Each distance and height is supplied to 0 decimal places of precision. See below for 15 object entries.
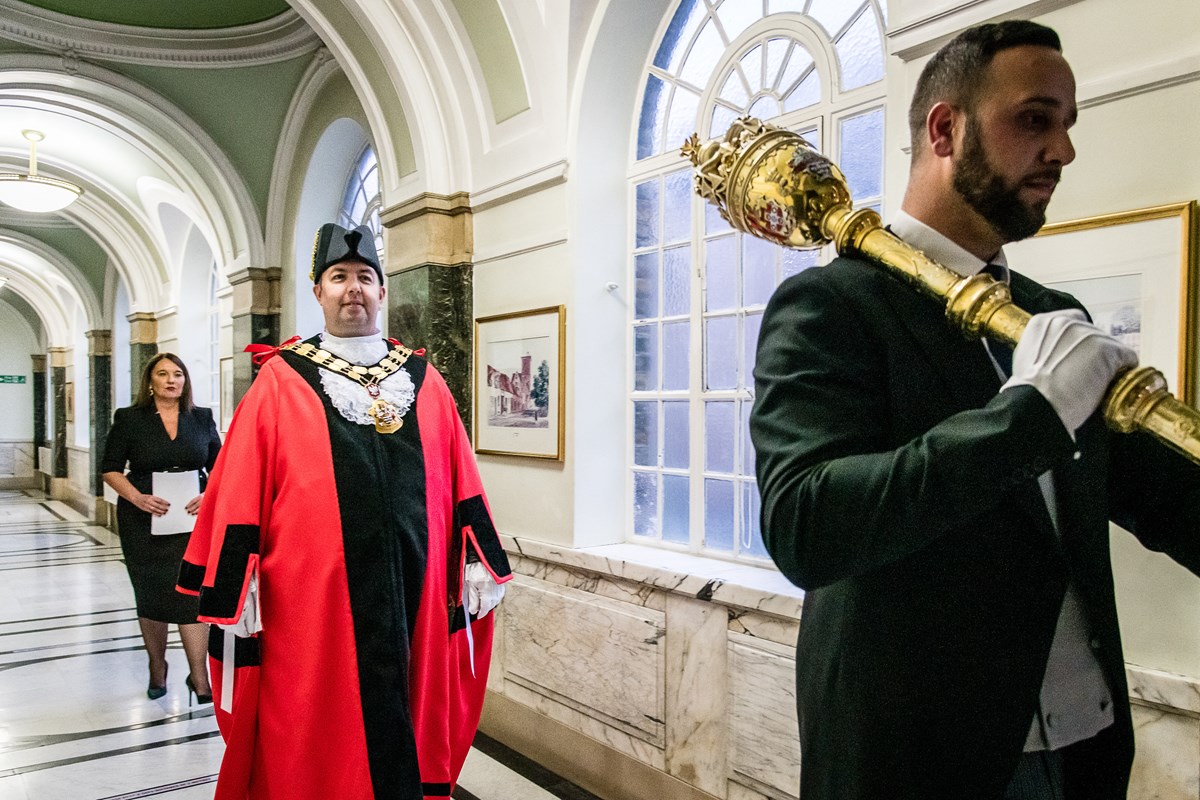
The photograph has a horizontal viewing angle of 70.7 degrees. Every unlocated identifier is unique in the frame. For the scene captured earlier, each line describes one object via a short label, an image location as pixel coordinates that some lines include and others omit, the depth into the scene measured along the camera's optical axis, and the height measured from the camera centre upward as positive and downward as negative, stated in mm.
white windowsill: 2963 -671
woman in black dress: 4520 -362
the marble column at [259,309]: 7227 +861
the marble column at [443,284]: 4574 +678
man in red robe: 2584 -534
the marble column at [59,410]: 17594 +30
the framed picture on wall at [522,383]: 4004 +119
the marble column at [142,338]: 10992 +949
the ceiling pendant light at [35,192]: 8555 +2282
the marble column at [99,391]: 12703 +307
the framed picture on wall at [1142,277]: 1886 +291
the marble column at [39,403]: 22031 +226
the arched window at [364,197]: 6660 +1720
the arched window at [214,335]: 10211 +912
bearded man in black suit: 1022 -149
